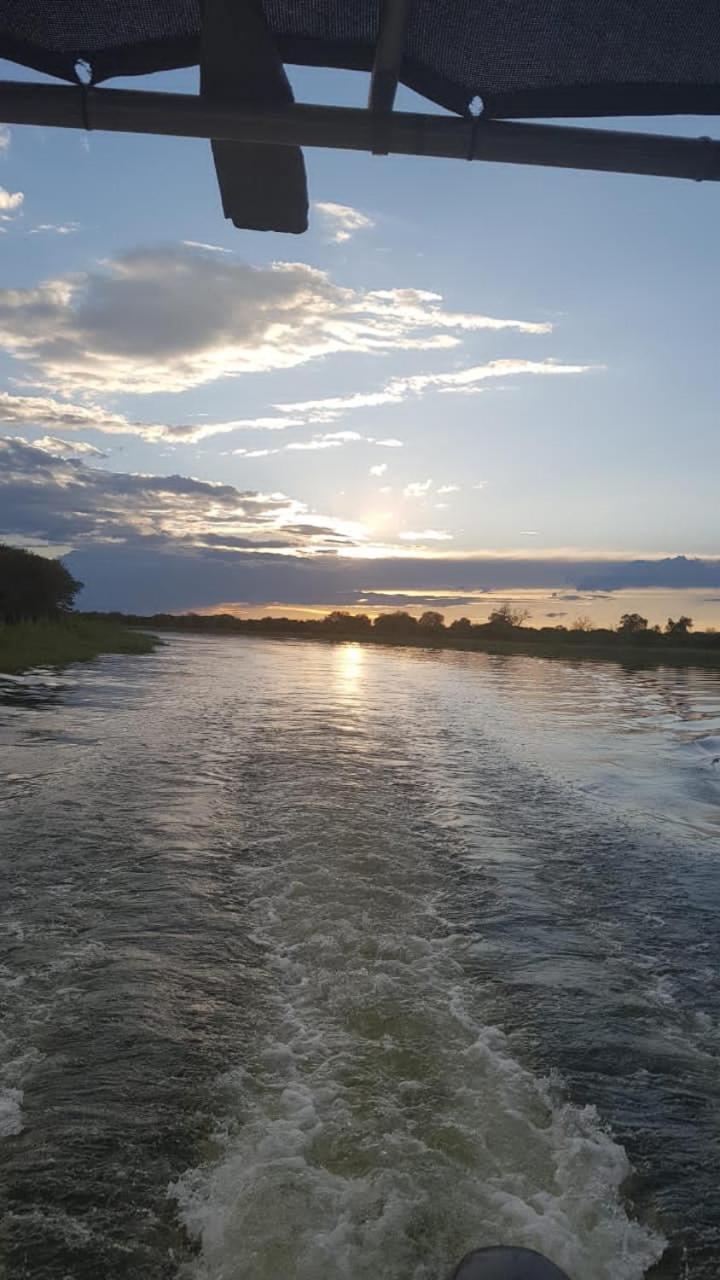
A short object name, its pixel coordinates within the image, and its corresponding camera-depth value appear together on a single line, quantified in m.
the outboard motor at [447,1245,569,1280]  2.37
